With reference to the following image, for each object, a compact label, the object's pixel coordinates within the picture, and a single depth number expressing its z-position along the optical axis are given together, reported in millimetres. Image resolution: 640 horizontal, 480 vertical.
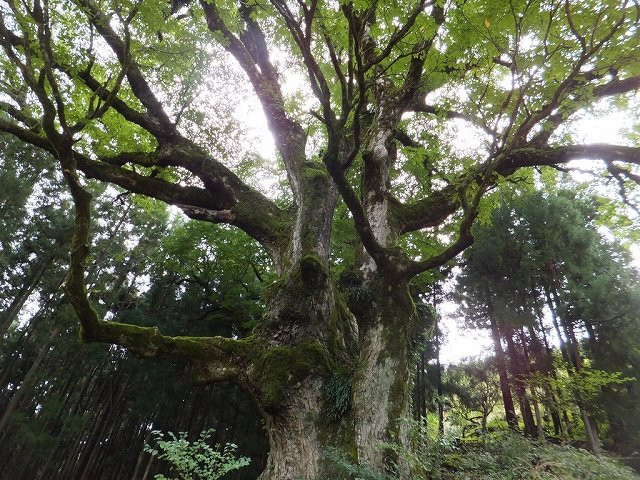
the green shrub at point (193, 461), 2715
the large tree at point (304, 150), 3277
